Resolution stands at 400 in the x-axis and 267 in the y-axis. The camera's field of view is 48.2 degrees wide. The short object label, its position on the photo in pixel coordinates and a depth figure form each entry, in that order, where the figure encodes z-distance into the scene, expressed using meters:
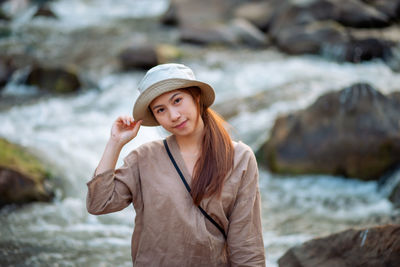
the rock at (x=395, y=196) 4.67
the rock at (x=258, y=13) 13.05
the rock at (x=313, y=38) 10.69
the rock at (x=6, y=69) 9.30
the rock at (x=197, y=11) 13.95
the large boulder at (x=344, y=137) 5.23
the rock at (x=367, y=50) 10.16
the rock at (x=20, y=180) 4.39
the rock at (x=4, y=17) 14.99
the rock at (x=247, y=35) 11.71
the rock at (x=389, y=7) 12.32
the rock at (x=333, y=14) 11.73
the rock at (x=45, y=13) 15.37
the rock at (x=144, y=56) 9.98
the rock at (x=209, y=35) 11.72
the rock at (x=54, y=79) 9.06
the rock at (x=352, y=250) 2.57
